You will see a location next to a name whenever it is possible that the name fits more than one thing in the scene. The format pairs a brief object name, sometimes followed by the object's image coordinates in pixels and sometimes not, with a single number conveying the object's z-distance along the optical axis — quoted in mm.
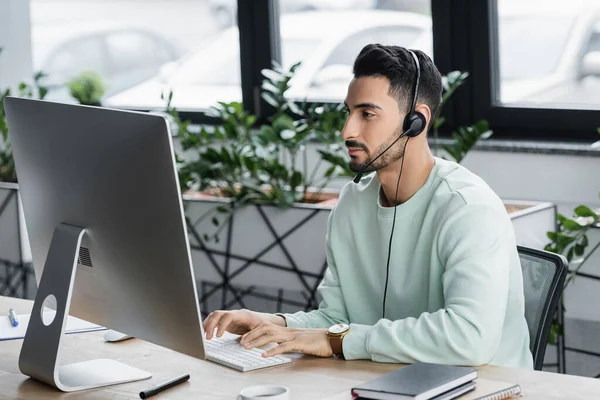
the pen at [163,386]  2610
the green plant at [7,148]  6630
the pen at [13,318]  3391
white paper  3282
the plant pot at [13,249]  6320
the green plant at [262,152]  5277
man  2789
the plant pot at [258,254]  5110
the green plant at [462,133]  4954
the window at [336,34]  5789
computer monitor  2479
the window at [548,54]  5198
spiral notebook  2438
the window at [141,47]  6825
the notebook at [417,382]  2349
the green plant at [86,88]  7075
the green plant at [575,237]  4394
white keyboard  2818
